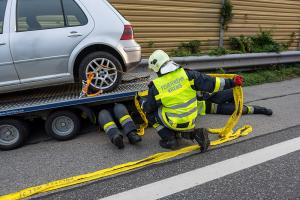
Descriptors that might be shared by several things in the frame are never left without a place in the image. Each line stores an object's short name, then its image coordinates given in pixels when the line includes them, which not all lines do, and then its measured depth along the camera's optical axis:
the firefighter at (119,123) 4.00
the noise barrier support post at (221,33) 9.15
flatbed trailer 4.19
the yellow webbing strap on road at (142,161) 3.11
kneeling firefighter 3.84
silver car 4.25
